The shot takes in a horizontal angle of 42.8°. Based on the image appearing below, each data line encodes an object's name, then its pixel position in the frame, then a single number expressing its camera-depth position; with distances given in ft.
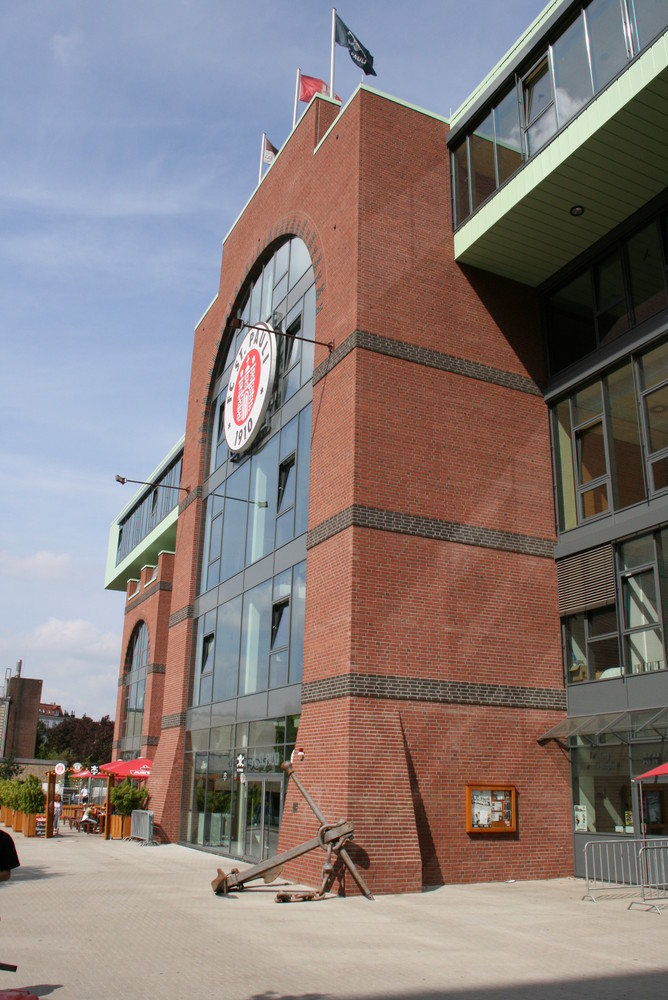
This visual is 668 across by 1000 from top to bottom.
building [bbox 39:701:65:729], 569.23
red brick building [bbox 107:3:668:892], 51.31
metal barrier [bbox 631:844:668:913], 46.91
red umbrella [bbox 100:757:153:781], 97.40
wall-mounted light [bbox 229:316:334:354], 59.26
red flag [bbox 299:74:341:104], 81.82
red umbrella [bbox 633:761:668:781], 42.12
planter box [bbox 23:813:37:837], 91.90
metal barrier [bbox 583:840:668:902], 49.31
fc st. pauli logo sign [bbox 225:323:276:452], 73.92
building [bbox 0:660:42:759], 282.15
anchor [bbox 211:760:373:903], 43.98
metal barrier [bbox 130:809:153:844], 81.66
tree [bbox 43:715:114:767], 270.87
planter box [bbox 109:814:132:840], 90.38
